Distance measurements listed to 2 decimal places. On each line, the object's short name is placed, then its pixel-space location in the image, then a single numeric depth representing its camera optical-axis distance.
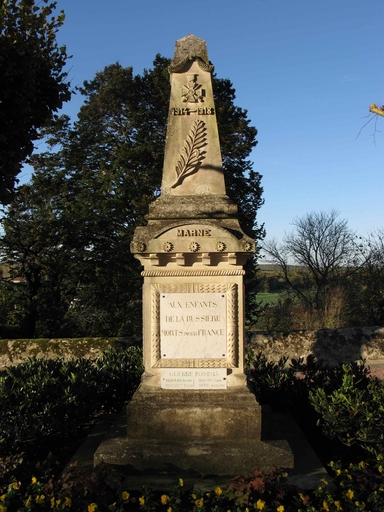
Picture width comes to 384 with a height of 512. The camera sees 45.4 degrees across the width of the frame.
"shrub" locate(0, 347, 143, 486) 4.59
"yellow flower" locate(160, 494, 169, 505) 3.33
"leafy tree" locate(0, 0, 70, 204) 7.74
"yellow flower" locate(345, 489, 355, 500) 3.38
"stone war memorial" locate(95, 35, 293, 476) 4.25
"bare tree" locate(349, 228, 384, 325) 15.85
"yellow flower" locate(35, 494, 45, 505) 3.17
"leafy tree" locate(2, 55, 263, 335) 13.49
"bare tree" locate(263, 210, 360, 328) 24.59
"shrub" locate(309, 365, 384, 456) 4.42
